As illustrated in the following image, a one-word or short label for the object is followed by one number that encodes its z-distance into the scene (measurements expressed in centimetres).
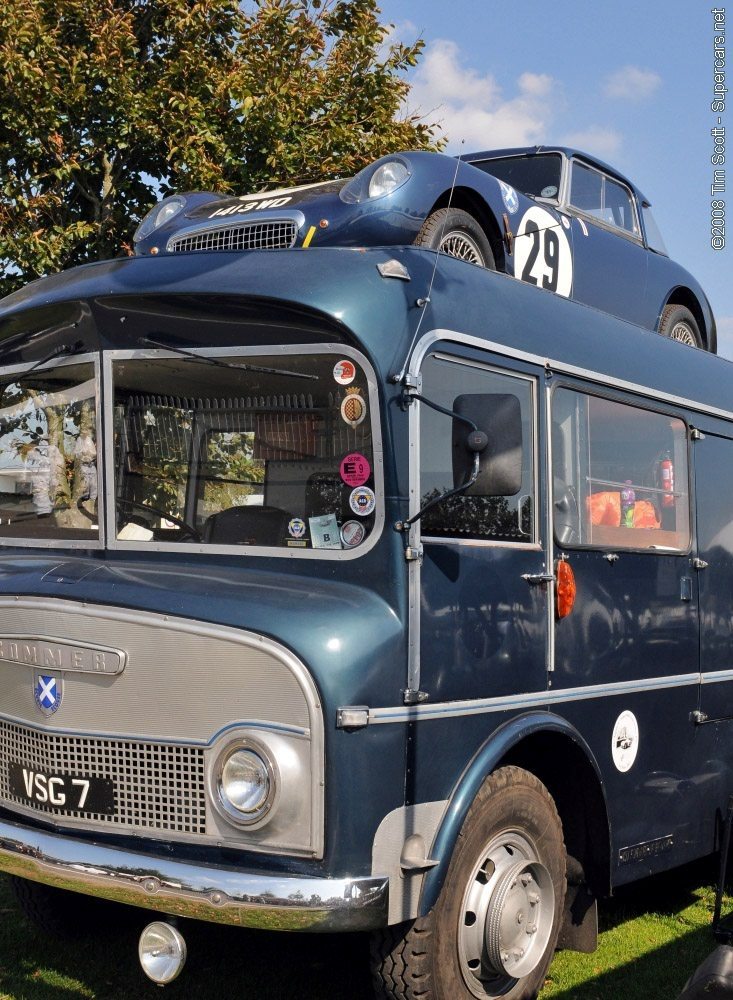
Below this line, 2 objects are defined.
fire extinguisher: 557
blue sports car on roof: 537
